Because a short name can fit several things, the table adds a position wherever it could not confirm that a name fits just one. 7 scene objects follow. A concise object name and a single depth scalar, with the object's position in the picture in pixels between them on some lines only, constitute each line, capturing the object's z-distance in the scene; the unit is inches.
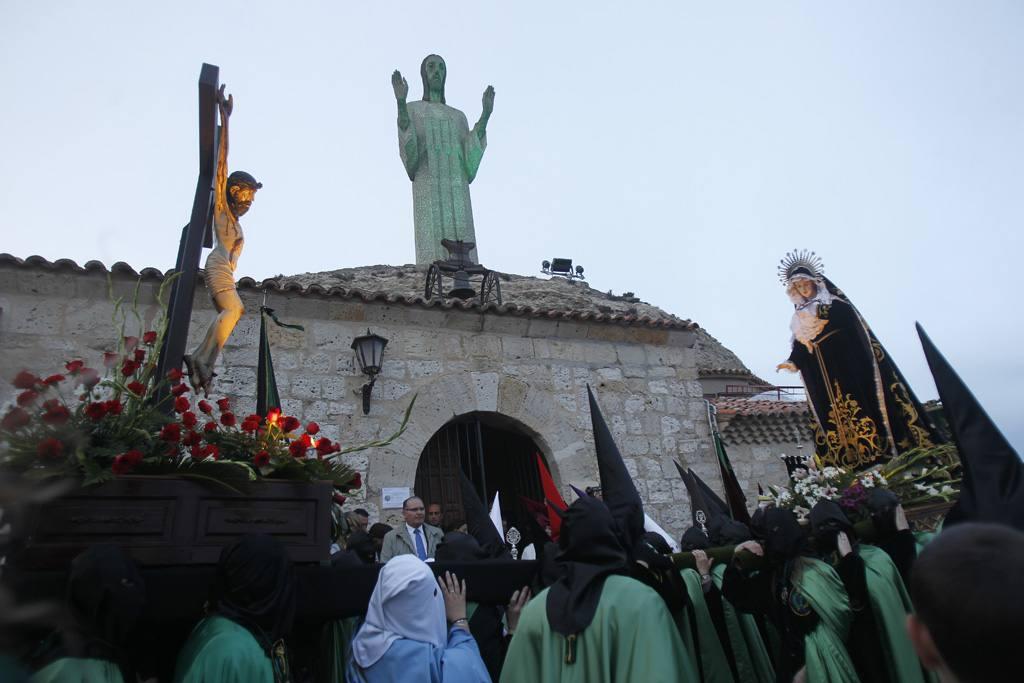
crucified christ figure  136.7
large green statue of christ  748.0
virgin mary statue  189.6
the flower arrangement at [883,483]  145.3
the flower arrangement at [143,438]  84.1
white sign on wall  276.4
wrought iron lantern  286.4
